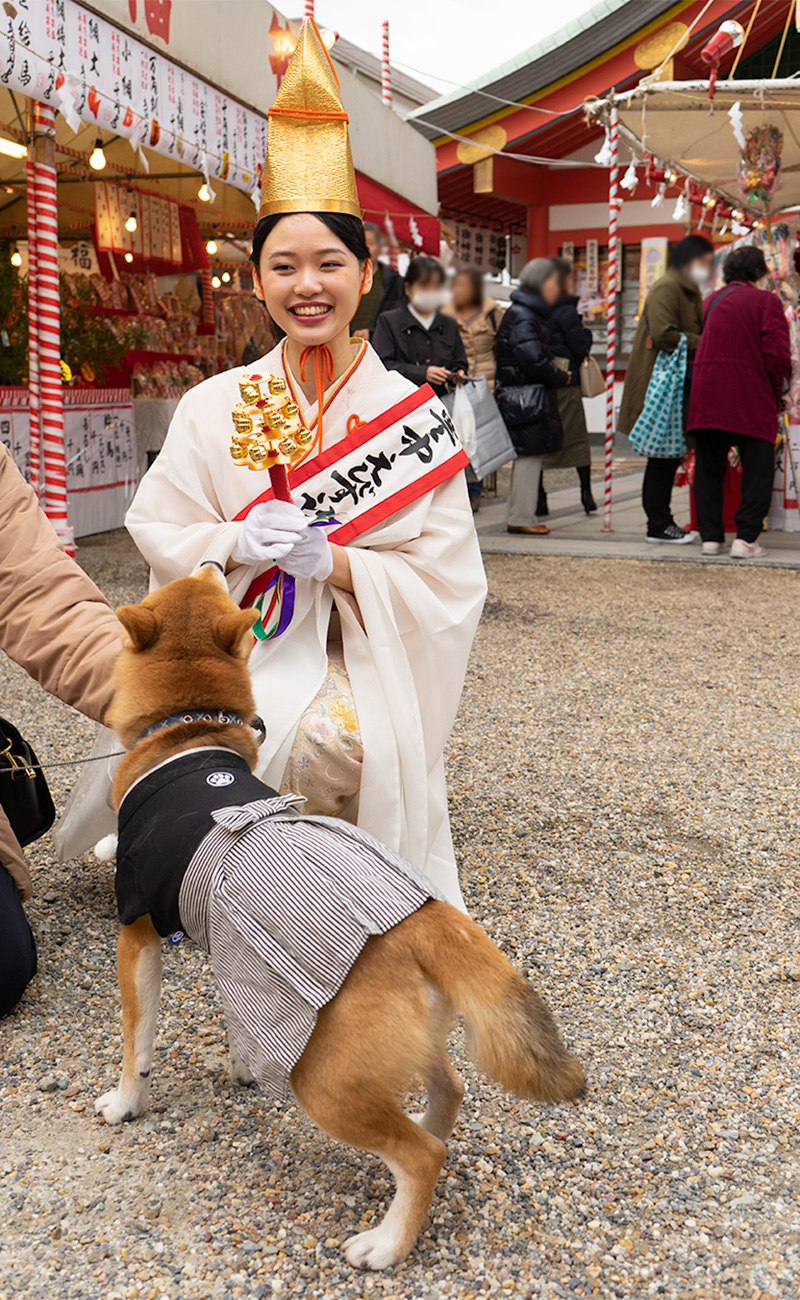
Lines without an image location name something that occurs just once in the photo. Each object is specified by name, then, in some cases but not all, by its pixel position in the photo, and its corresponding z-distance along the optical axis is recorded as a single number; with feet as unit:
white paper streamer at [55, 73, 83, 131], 18.44
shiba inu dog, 5.12
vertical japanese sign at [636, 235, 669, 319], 49.98
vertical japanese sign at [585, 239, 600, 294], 51.88
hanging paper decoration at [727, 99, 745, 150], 24.16
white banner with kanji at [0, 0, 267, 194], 17.74
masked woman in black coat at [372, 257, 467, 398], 21.95
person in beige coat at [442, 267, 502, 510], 30.25
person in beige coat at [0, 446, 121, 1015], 7.77
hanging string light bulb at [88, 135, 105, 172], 27.04
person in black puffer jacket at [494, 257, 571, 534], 27.50
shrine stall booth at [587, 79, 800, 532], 25.70
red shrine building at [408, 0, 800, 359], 43.55
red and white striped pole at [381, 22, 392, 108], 42.86
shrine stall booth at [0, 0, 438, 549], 20.47
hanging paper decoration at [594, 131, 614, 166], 25.82
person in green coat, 26.45
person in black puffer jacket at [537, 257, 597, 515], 29.01
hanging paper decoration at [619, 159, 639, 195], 26.61
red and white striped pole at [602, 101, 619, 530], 26.92
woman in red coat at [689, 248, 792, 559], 24.38
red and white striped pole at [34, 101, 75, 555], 21.27
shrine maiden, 8.11
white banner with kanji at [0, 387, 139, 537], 28.17
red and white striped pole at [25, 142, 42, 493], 21.17
